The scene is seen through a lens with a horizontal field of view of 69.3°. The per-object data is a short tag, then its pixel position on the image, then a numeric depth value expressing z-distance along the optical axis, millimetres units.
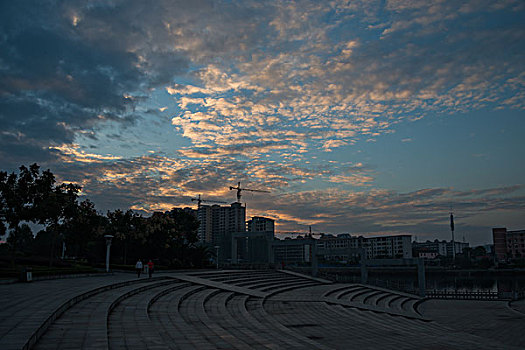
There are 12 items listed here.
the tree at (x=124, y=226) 36938
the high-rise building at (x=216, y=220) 181625
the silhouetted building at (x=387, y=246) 163250
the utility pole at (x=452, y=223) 140250
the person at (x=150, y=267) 24416
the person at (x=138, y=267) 26031
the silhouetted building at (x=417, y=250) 189600
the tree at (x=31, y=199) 25719
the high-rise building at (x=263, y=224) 193500
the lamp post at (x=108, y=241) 28772
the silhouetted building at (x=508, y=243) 155162
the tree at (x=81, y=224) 30766
